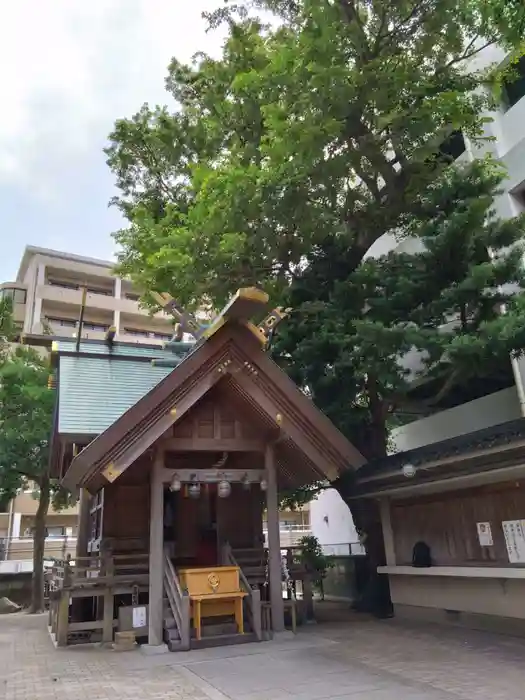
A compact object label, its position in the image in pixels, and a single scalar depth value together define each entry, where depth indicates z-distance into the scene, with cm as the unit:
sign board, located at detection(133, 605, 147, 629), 948
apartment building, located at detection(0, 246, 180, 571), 3538
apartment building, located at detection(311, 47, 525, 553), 1447
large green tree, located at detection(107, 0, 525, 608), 1042
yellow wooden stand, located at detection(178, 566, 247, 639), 883
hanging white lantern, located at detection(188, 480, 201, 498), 1000
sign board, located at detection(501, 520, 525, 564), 852
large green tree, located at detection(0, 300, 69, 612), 1803
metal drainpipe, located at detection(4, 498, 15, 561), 3341
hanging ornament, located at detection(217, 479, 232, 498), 980
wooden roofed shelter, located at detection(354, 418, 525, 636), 845
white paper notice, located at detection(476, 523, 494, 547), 916
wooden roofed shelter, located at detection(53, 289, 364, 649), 895
